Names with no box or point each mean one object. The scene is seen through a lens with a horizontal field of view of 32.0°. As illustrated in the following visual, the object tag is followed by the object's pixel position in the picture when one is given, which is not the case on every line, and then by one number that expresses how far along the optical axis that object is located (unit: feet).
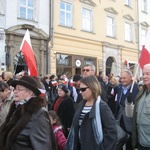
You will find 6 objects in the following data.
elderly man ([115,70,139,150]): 16.29
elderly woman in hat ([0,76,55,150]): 7.93
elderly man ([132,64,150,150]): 11.19
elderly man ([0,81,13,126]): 14.07
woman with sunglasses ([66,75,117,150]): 9.62
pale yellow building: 53.11
